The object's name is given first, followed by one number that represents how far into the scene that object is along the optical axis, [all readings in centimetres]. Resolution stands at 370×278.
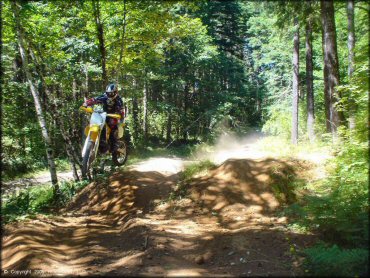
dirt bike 830
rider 920
